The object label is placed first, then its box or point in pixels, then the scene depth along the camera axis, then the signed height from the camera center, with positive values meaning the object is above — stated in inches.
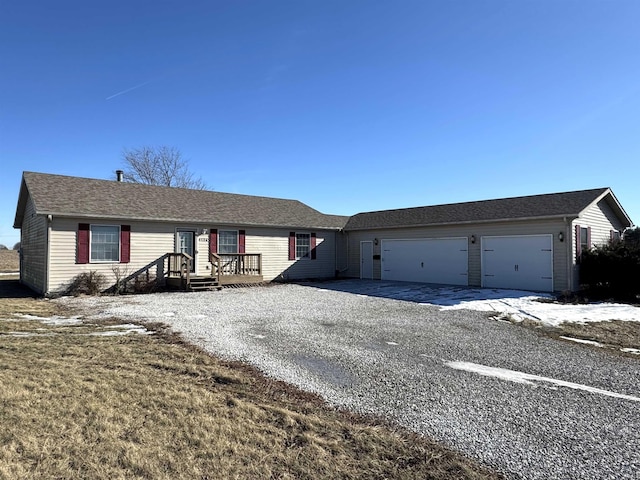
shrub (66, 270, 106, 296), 519.5 -39.9
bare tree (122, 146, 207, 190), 1270.9 +294.5
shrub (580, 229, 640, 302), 493.7 -23.8
